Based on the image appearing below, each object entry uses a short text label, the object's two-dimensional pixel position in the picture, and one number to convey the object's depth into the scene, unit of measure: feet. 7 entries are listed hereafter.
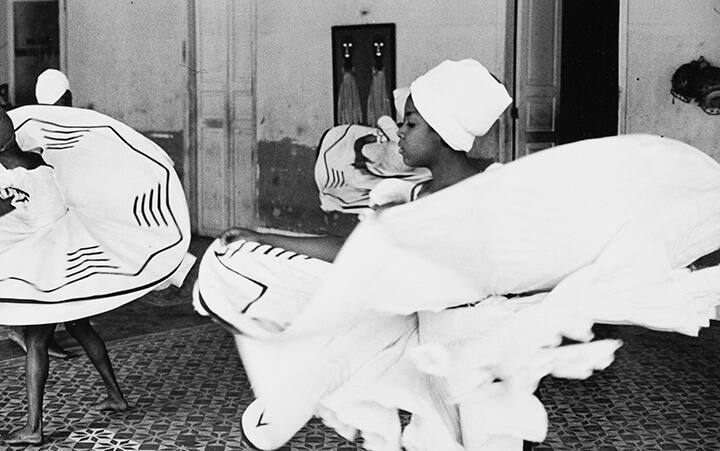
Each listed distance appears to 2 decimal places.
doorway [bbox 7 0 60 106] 39.38
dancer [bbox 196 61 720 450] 9.95
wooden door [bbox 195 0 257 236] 33.60
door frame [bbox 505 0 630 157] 26.37
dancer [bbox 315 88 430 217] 24.53
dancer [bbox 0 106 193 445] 15.25
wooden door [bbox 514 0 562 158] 28.17
